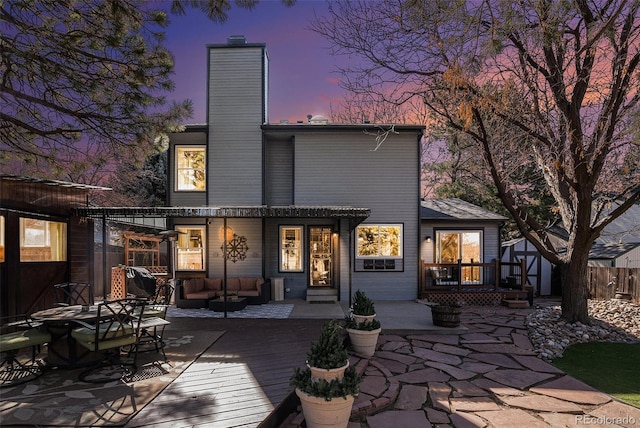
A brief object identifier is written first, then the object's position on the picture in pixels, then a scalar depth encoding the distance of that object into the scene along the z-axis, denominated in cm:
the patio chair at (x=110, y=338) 446
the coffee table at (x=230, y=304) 891
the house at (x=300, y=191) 1095
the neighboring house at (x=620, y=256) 1332
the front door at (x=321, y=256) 1110
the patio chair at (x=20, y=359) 440
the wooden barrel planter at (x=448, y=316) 747
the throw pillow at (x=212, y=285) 1034
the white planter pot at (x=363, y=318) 587
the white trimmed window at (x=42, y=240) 695
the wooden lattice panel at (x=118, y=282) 1127
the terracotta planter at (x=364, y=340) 570
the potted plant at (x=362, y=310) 589
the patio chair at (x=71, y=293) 619
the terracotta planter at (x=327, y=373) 354
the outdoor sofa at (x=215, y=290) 953
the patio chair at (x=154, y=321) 513
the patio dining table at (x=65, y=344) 469
